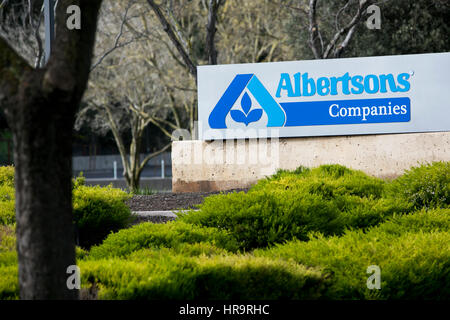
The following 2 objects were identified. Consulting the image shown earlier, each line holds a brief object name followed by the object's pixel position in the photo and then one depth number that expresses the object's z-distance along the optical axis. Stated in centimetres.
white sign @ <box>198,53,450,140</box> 2417
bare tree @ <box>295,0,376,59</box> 2836
